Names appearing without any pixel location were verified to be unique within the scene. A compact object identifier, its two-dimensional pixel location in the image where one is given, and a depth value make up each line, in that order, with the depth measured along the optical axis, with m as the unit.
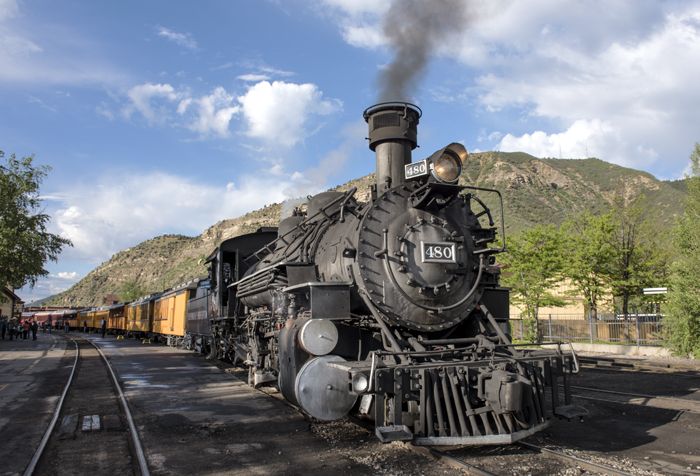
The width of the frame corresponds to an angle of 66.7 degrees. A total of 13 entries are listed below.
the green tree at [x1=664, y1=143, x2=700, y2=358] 17.03
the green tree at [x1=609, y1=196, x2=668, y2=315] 25.72
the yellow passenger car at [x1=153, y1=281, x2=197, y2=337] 22.25
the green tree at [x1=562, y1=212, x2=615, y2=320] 25.67
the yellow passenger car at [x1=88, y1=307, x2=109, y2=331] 53.56
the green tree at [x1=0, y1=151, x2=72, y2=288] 28.52
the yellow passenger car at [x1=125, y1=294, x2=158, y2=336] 33.91
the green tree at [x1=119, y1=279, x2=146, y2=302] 93.08
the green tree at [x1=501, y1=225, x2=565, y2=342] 26.34
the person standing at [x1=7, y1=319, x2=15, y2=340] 34.82
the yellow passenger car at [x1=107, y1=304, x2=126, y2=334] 45.00
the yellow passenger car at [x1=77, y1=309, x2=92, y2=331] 61.56
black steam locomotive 5.29
